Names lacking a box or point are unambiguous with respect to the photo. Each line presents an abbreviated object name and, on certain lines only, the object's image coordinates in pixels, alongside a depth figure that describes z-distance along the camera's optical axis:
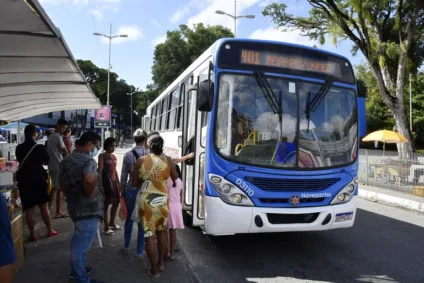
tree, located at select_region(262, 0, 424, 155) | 16.33
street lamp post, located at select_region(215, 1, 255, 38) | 26.92
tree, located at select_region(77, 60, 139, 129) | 66.69
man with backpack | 5.20
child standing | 5.04
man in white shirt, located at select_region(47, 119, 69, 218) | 7.29
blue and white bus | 5.05
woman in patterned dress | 4.43
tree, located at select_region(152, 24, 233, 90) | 39.91
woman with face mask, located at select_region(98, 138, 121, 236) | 6.28
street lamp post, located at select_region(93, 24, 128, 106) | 37.78
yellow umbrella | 16.22
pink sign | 19.81
